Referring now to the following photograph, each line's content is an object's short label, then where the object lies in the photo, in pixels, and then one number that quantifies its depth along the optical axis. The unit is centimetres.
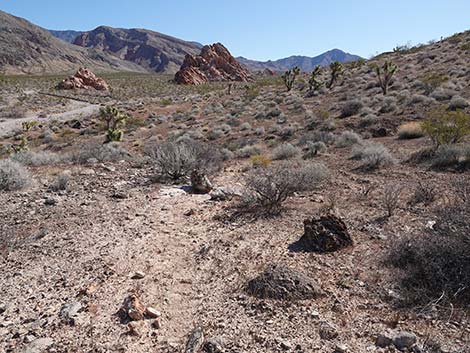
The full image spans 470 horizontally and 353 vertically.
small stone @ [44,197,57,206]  750
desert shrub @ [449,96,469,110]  1450
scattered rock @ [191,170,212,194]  853
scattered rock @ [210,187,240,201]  796
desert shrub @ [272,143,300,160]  1181
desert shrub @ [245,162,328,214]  701
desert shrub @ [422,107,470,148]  1008
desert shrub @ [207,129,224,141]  1756
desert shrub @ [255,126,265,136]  1700
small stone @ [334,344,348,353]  344
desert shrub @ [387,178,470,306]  398
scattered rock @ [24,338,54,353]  362
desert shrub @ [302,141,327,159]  1170
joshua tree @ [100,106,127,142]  2058
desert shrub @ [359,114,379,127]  1544
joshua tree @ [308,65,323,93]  3048
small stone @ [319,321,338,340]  364
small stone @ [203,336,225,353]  355
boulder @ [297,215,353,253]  533
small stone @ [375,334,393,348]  347
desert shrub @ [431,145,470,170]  880
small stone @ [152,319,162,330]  394
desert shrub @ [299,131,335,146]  1330
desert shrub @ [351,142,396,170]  963
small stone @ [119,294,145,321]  404
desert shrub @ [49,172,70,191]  845
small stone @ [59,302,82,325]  405
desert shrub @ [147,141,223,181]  963
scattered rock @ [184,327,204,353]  358
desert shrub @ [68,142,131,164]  1143
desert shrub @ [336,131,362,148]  1263
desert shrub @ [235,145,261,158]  1280
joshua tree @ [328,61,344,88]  3145
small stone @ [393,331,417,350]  342
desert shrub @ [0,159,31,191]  823
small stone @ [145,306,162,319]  408
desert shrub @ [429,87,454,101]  1692
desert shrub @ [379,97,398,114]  1698
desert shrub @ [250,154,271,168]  1089
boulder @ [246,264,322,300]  428
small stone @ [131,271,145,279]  488
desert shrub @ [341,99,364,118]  1845
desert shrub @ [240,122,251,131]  1881
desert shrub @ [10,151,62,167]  1122
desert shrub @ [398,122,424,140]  1238
